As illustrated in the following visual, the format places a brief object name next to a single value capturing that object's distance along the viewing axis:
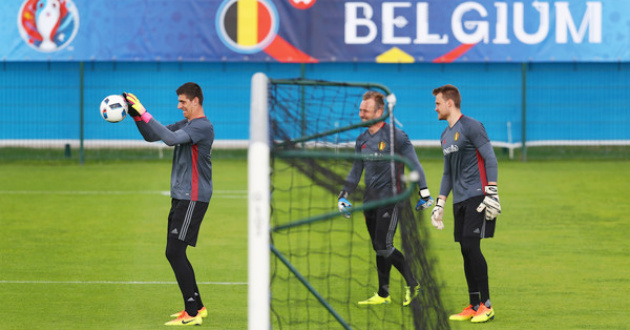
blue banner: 44.69
